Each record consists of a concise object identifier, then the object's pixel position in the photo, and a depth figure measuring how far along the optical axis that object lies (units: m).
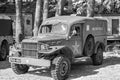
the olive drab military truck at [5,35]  15.11
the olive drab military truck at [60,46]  9.71
